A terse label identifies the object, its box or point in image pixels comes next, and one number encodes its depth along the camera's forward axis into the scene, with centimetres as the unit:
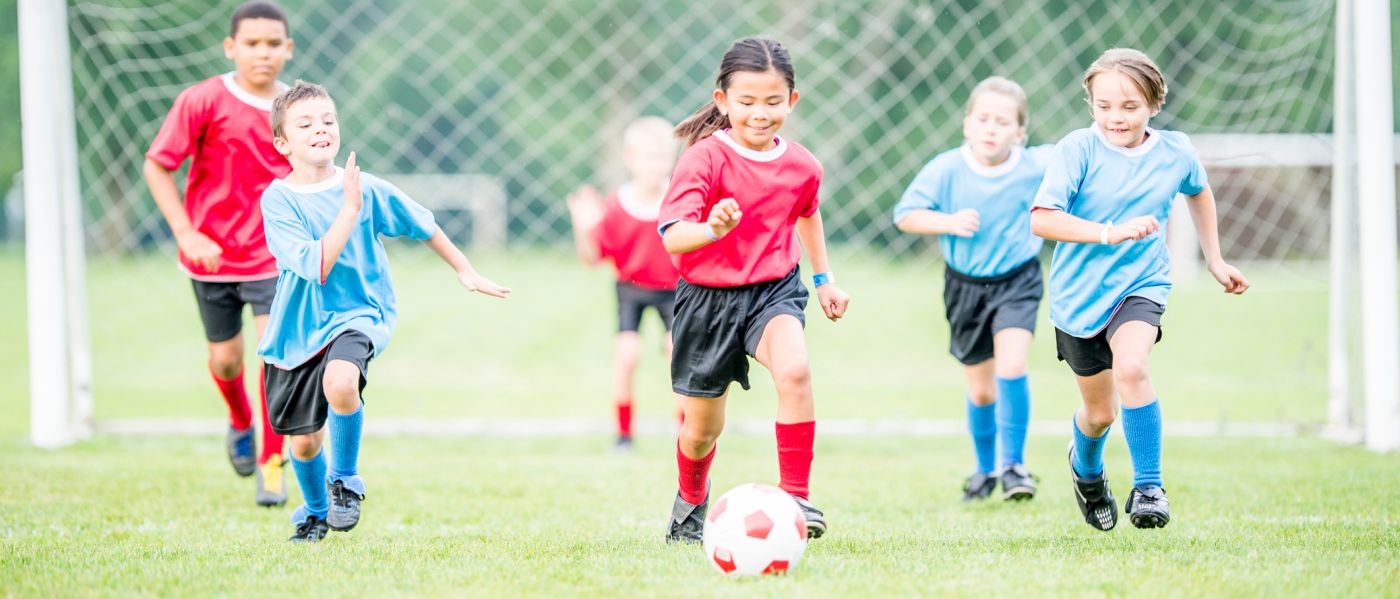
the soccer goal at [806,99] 1348
